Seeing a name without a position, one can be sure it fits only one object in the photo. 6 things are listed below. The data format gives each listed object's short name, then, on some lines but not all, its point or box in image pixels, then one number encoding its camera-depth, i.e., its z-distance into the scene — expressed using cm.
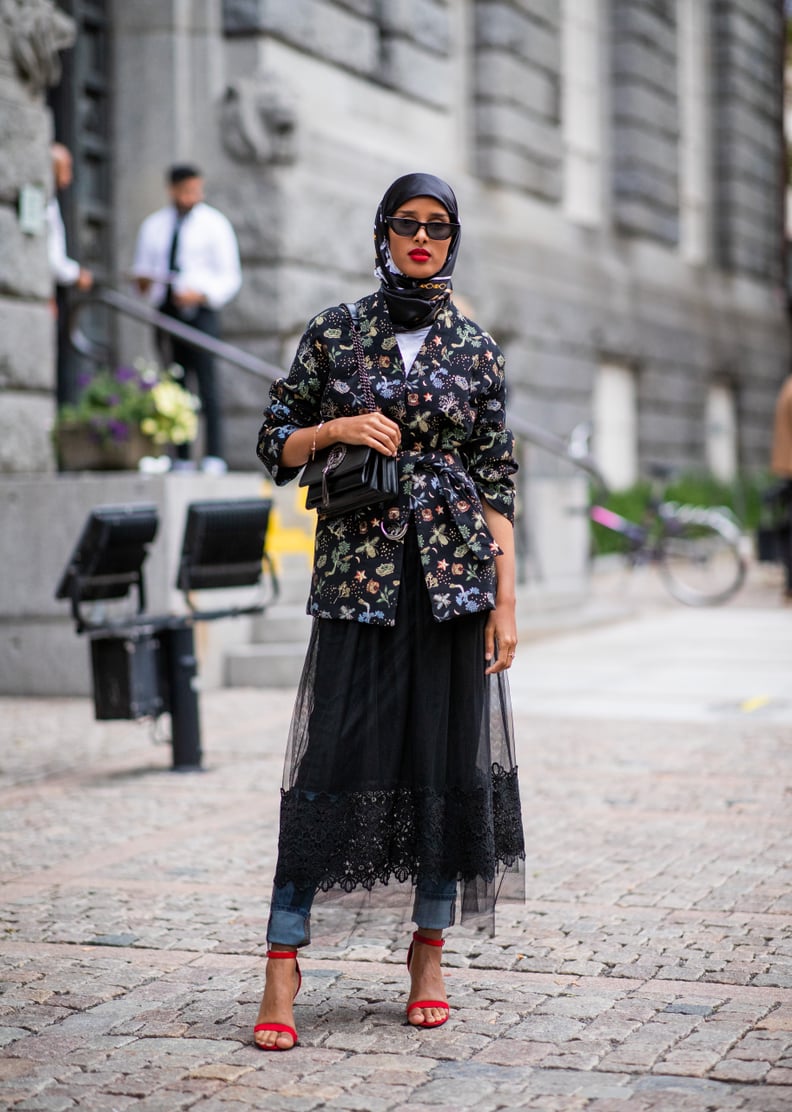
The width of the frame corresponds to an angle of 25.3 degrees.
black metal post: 753
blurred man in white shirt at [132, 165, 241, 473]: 1104
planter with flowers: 990
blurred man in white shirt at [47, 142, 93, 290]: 1071
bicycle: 1511
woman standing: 410
